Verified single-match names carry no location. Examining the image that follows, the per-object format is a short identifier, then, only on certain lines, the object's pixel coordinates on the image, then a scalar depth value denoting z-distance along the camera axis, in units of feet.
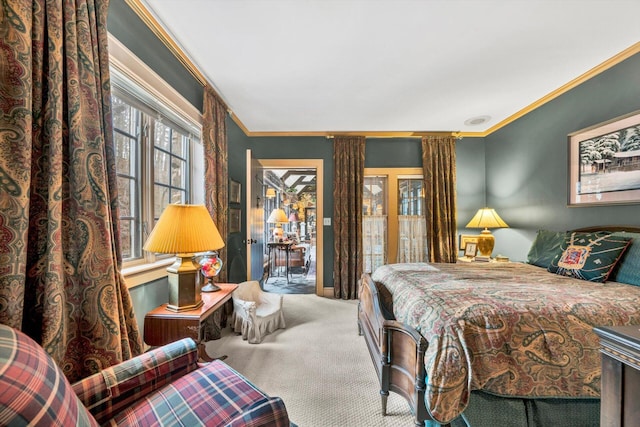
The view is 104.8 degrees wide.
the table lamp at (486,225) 10.59
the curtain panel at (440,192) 12.52
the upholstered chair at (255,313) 7.95
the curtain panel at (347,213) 12.69
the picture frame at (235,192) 10.48
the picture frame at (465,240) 12.02
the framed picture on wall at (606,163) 6.56
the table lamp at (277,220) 16.39
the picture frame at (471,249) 11.55
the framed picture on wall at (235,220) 10.35
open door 9.94
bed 3.85
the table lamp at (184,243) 4.88
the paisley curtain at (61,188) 2.81
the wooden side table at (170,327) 5.05
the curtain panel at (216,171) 7.92
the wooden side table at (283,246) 15.57
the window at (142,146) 5.22
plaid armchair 1.90
